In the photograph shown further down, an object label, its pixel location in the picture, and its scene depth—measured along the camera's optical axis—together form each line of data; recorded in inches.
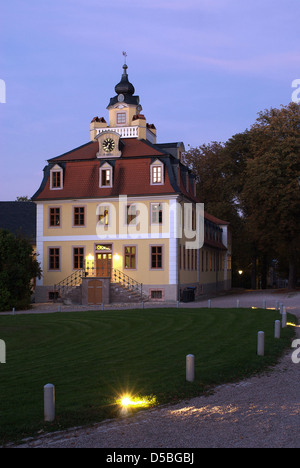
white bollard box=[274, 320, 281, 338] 708.7
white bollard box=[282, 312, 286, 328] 833.8
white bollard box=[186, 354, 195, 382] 462.9
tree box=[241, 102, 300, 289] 1852.9
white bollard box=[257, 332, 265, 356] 600.5
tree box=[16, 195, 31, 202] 3003.0
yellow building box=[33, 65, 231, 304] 1531.7
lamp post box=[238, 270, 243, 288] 3046.5
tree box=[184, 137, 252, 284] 2380.7
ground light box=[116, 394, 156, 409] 389.4
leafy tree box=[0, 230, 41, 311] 1361.3
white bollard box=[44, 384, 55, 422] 347.3
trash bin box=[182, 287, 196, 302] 1539.1
